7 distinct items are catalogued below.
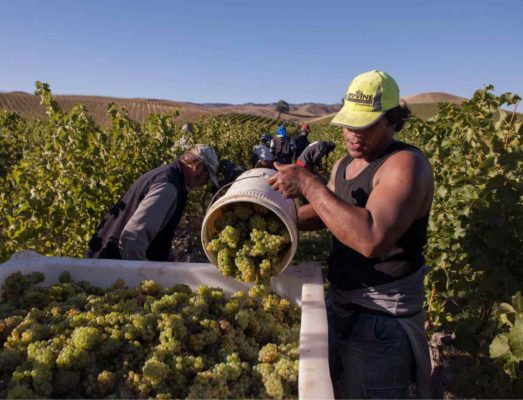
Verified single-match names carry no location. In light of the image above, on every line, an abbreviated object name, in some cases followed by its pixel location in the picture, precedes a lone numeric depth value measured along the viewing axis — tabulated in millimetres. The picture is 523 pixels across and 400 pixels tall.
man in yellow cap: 1858
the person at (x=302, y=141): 14269
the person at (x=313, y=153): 9484
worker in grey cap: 3188
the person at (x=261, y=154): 10344
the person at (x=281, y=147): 12664
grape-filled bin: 2443
